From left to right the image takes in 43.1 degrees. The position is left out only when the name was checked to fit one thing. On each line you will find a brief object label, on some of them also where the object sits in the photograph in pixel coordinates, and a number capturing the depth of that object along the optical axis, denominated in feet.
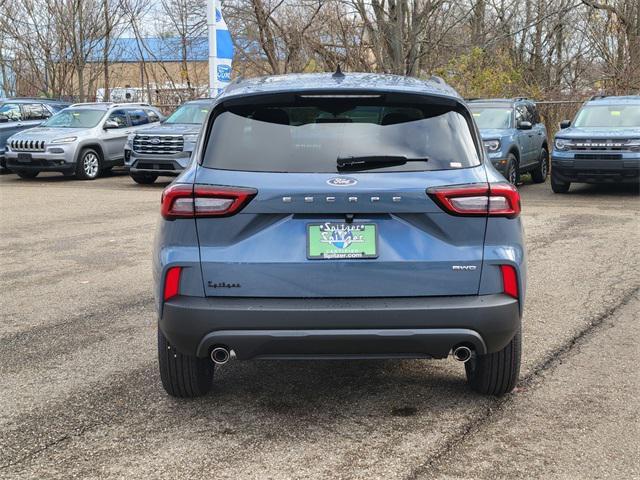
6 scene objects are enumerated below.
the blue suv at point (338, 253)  12.43
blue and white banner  67.51
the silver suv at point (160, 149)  55.11
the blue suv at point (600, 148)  46.88
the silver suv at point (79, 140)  61.72
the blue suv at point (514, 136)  49.52
